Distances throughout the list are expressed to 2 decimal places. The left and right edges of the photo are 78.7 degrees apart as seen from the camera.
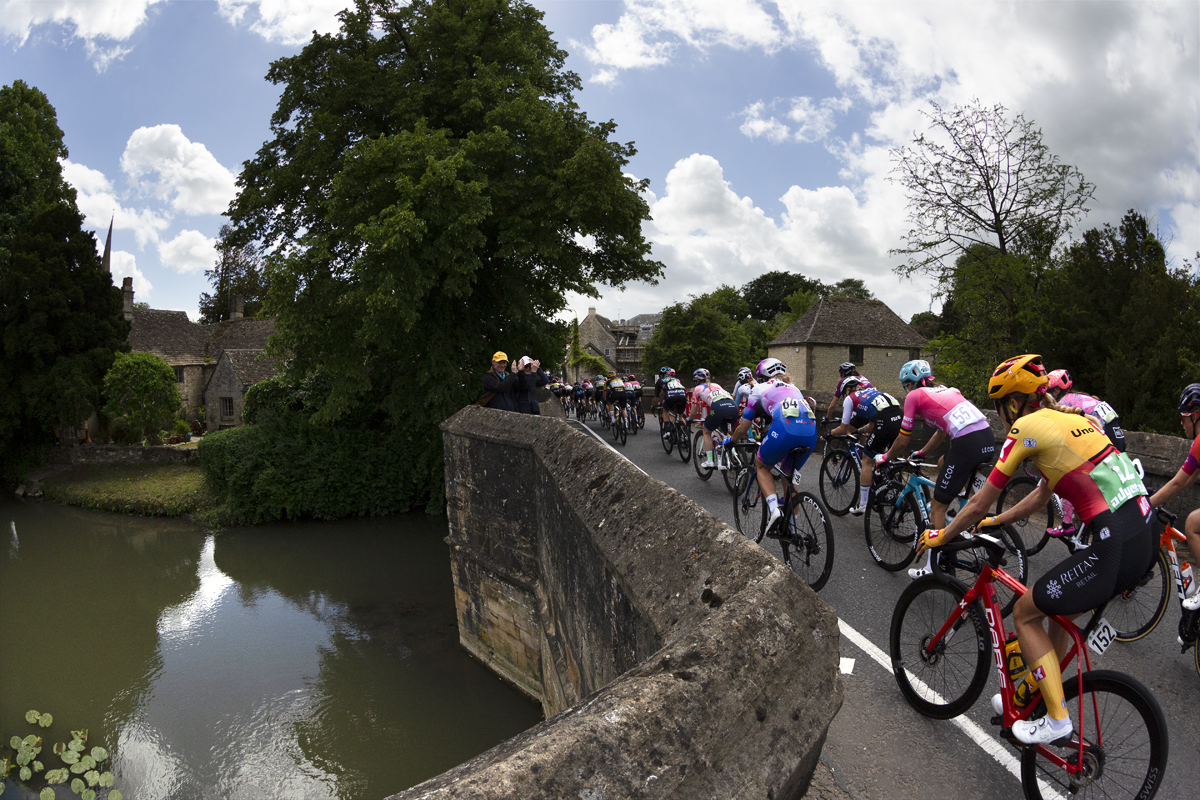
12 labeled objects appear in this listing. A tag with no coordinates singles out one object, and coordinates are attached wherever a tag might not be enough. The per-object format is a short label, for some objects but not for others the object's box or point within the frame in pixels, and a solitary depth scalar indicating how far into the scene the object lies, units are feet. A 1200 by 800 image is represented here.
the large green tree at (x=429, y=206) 51.26
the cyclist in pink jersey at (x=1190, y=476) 16.03
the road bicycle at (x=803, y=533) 20.67
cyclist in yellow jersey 10.82
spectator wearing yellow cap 37.68
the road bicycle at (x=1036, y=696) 10.03
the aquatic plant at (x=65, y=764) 31.24
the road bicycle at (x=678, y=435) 49.93
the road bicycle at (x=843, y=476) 28.78
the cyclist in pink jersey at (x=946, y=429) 19.89
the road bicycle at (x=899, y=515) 22.21
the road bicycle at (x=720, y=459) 35.50
